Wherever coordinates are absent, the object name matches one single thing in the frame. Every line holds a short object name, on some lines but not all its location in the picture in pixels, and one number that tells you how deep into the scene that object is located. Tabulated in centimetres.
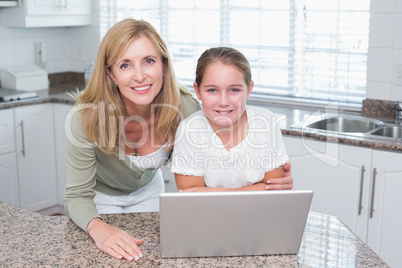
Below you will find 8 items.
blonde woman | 162
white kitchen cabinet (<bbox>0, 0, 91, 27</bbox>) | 349
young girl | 160
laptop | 116
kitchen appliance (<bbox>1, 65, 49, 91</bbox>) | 361
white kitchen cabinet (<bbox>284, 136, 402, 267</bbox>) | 238
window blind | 302
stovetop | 326
